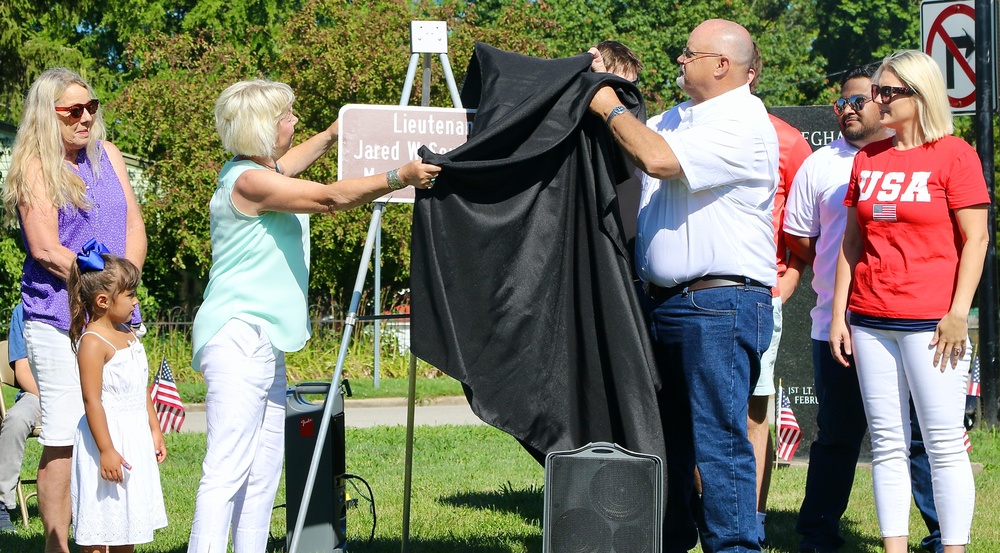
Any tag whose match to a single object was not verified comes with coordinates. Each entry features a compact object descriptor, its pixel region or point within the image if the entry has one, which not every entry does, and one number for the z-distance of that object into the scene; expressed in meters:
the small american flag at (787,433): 14.25
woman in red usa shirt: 8.13
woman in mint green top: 7.96
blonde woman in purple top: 8.54
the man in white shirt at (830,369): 9.96
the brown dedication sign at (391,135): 8.94
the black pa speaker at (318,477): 10.09
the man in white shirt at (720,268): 7.77
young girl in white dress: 7.94
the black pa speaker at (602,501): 7.39
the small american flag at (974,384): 18.61
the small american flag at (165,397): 18.26
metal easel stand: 8.54
